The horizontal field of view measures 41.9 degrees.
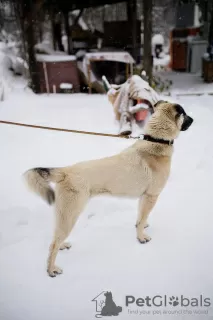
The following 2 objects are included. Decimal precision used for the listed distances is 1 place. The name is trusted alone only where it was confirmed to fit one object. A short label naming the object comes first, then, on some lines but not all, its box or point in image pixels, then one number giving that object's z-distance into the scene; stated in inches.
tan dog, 73.1
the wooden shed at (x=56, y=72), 315.3
